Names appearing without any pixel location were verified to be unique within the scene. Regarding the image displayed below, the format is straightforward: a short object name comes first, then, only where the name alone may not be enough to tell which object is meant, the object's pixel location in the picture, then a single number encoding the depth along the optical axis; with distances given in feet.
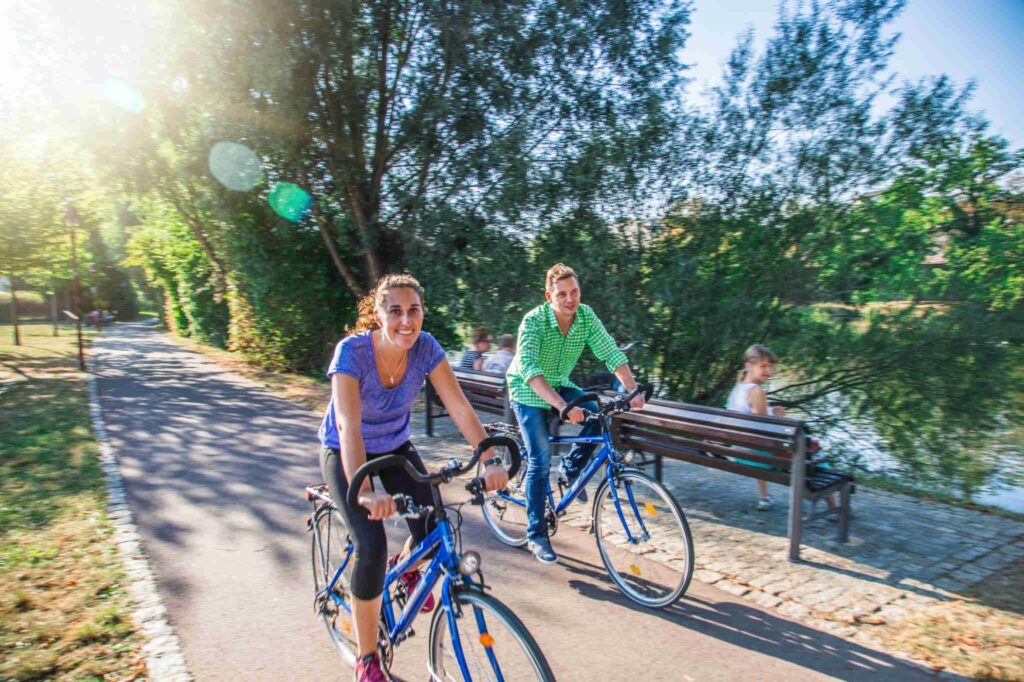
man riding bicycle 14.34
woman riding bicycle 8.59
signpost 57.93
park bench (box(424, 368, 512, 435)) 24.90
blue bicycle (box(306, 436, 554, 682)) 7.24
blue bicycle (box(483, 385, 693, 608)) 12.44
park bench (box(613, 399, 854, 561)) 14.93
